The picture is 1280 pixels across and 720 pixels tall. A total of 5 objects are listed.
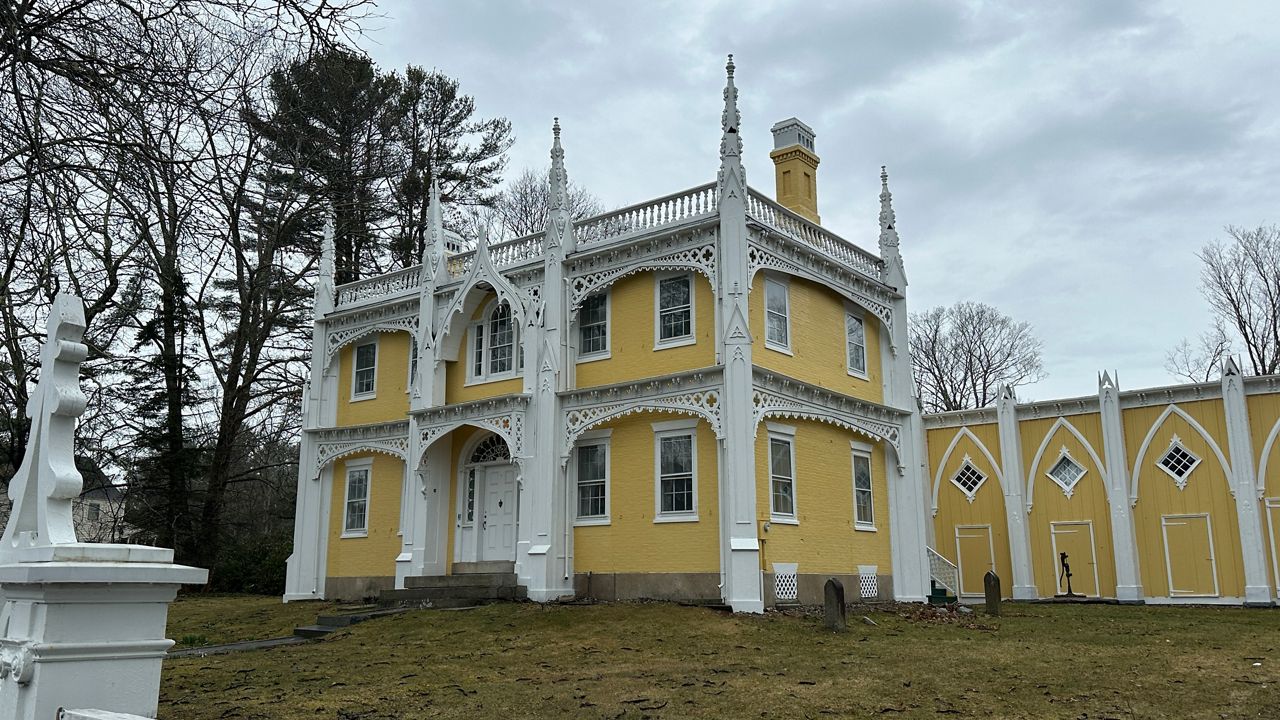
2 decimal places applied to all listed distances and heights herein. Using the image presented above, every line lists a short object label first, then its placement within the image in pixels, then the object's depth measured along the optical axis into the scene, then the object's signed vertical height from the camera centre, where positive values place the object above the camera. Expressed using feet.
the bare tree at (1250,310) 122.83 +31.48
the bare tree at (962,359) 157.89 +32.35
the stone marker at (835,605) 53.06 -2.26
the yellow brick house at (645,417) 64.69 +10.38
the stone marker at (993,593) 65.92 -2.11
